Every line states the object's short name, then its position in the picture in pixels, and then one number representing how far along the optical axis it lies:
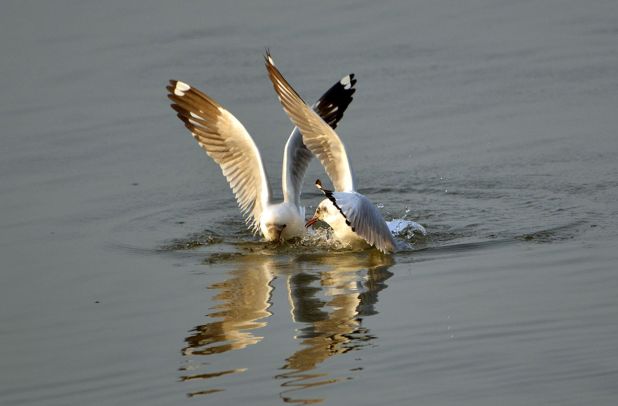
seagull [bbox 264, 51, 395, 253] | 17.34
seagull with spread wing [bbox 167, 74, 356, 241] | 19.52
